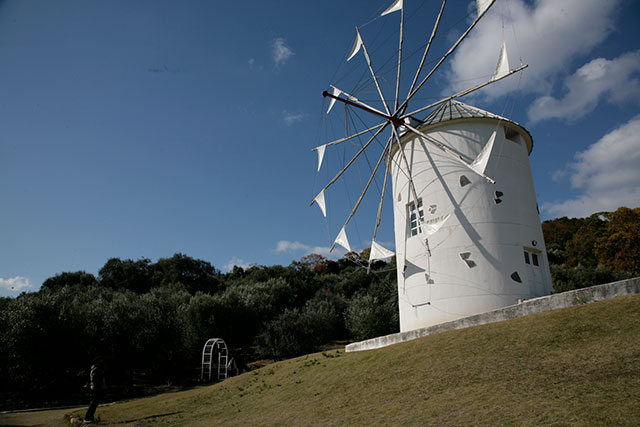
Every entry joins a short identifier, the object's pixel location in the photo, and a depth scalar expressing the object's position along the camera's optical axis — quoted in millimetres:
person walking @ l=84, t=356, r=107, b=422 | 11328
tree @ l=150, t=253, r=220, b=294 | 58938
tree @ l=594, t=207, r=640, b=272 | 41750
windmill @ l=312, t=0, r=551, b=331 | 15359
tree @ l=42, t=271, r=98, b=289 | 55709
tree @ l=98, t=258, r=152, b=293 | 58062
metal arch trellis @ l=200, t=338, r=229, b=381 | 27328
